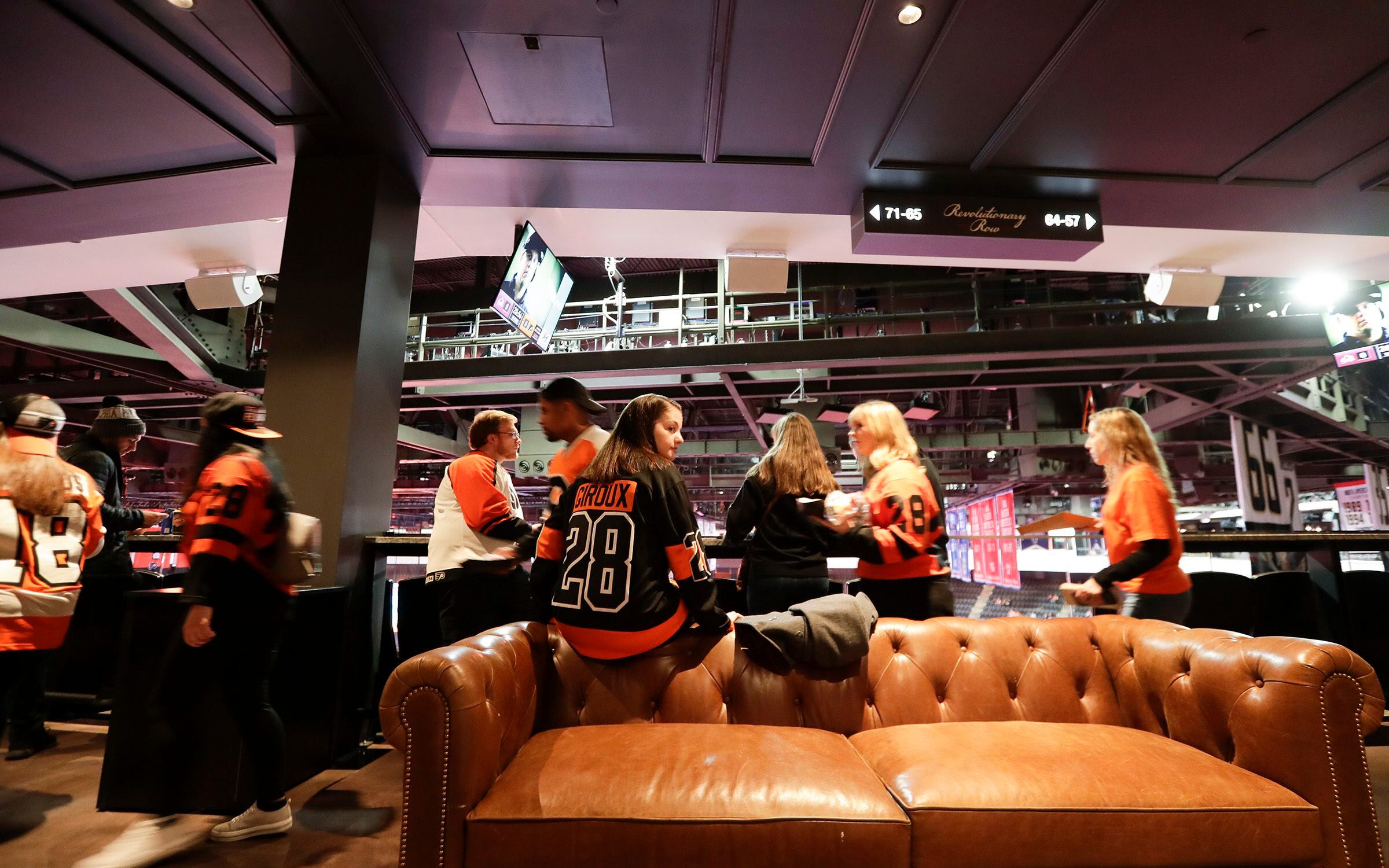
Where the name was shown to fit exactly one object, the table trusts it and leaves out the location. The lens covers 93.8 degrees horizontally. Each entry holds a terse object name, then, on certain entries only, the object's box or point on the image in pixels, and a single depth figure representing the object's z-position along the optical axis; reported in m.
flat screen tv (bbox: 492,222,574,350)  4.73
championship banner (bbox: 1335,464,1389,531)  12.70
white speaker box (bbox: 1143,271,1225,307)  5.73
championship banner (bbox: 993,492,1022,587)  10.18
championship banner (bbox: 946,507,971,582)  13.02
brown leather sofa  1.49
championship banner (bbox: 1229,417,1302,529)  9.35
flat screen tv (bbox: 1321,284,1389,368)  5.88
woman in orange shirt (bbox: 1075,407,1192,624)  2.53
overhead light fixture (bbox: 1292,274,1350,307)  6.07
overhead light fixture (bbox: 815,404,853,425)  9.80
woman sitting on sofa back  2.07
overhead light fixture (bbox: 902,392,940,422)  9.83
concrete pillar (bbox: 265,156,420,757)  3.19
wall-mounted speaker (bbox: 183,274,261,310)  5.61
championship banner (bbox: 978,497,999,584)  11.37
